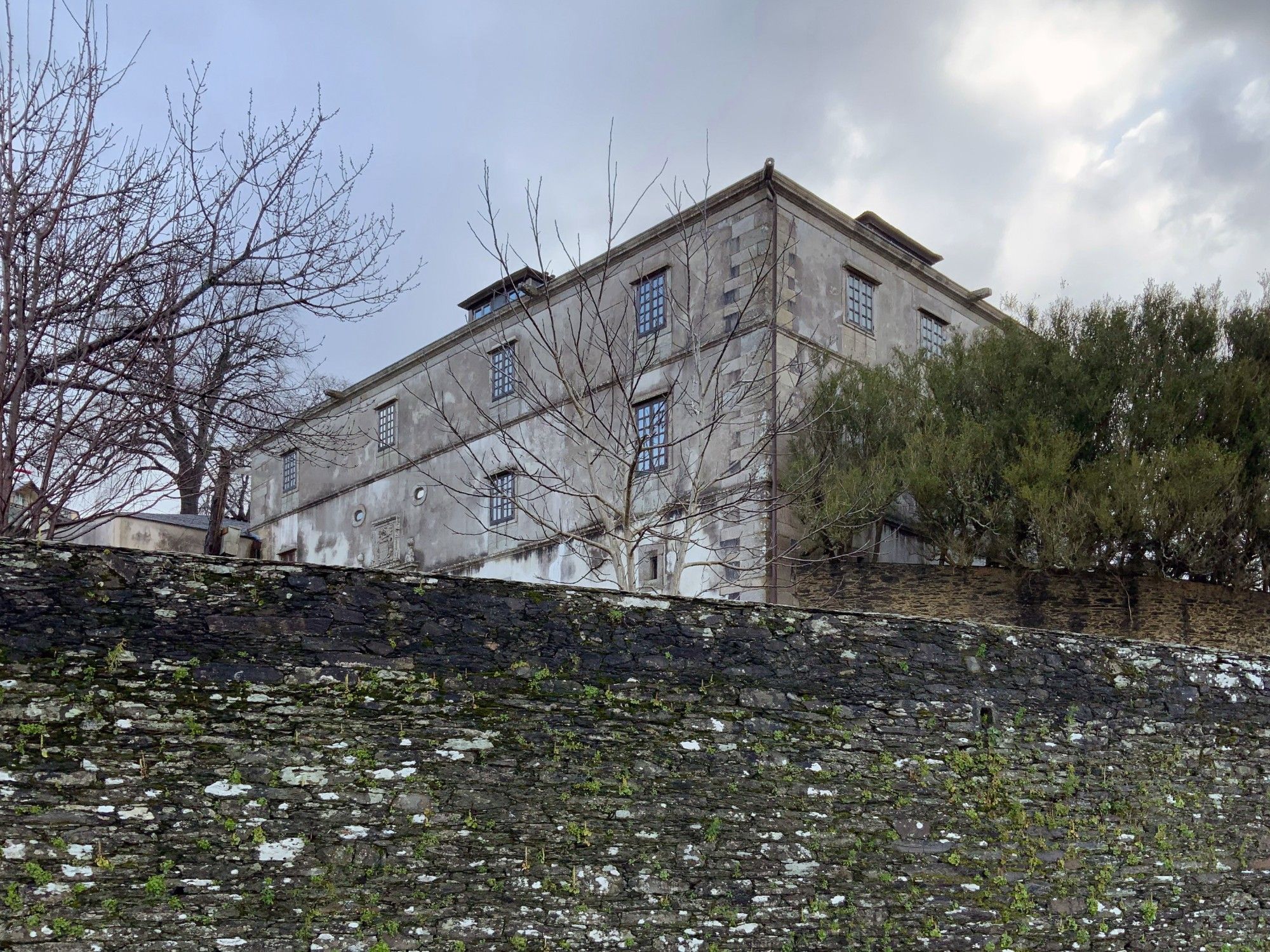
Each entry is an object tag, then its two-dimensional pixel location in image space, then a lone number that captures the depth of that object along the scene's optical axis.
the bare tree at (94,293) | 8.68
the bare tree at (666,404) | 17.05
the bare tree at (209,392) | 9.40
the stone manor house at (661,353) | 17.53
